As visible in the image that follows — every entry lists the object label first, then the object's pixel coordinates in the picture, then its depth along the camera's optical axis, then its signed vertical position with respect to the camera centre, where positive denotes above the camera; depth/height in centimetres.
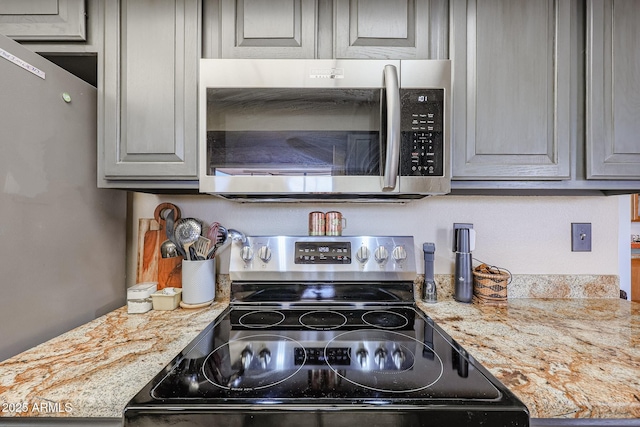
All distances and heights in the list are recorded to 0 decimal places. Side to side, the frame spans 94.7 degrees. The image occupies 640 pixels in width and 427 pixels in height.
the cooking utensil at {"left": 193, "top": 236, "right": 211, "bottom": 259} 111 -12
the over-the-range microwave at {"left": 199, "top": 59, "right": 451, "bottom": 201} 90 +27
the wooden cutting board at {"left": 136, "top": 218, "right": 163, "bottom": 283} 122 -15
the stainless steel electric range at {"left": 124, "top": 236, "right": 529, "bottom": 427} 54 -36
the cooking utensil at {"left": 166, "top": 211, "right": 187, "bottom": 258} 111 -7
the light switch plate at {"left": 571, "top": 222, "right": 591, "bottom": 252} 125 -11
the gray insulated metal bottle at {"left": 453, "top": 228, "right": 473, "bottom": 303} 115 -21
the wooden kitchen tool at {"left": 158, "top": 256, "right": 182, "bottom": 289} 121 -25
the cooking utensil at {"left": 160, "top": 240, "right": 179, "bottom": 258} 112 -14
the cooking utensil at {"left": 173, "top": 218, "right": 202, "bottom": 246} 109 -7
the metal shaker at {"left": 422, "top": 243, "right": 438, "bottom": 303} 117 -25
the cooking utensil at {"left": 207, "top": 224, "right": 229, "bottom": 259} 113 -10
